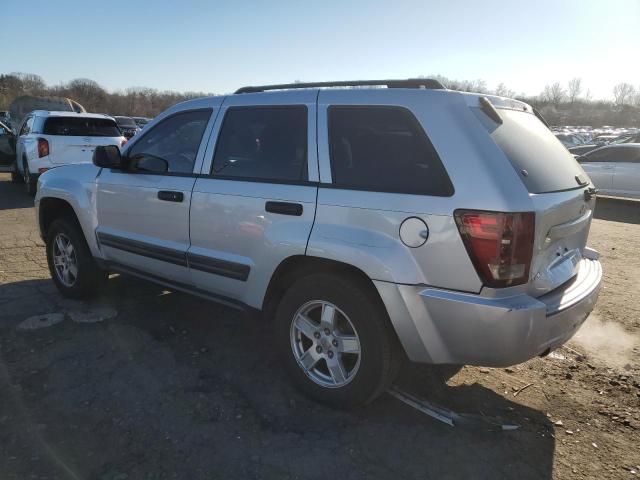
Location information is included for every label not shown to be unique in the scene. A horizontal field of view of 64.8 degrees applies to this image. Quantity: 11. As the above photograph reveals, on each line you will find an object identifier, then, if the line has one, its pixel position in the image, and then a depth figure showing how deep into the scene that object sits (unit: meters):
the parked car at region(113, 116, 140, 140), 24.48
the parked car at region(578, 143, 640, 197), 12.09
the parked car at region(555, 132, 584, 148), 27.58
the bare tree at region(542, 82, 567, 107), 116.47
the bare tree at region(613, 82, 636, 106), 122.56
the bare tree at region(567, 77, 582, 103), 121.70
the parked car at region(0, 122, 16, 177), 13.34
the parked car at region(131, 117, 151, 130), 33.81
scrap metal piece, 2.99
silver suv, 2.50
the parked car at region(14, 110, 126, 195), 10.05
